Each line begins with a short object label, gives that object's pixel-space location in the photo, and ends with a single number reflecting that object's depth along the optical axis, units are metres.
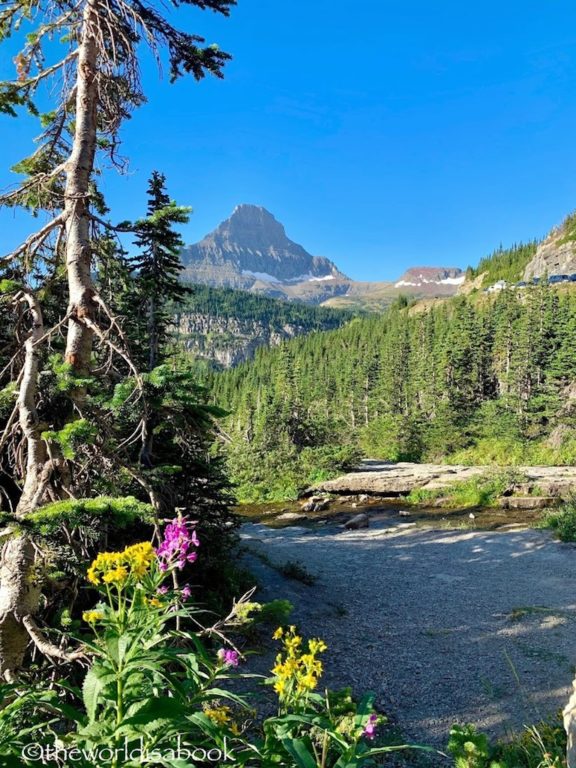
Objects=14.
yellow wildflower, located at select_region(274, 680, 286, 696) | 1.95
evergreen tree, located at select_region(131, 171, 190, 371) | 12.43
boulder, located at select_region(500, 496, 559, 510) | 20.50
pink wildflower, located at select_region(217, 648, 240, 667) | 2.03
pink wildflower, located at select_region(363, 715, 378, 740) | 1.99
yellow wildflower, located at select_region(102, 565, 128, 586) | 1.71
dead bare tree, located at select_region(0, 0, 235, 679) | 3.32
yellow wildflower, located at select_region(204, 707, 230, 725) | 2.16
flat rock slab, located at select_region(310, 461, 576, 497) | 23.33
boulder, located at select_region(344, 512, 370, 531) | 19.80
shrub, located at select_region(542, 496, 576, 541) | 14.69
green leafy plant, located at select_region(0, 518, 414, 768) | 1.53
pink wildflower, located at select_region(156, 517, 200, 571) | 2.27
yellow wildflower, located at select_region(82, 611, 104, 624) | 1.87
